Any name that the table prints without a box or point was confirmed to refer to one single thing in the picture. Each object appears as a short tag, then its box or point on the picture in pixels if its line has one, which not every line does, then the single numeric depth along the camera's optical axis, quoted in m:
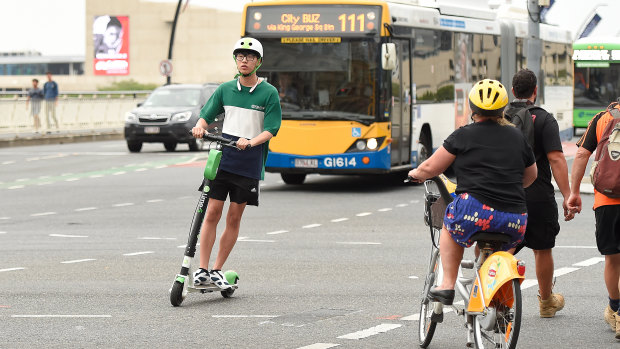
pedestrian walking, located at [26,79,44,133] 41.12
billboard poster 138.75
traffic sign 52.15
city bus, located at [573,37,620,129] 39.50
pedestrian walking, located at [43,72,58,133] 41.22
